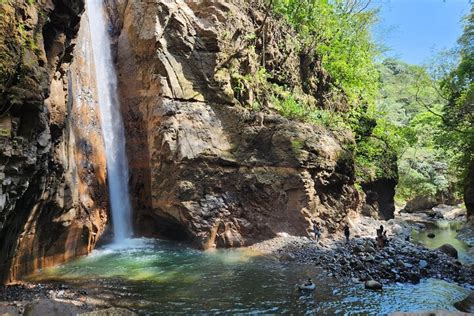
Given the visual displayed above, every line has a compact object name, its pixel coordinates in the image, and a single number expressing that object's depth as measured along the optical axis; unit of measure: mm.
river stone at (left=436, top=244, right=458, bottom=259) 16141
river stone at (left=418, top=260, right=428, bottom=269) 13438
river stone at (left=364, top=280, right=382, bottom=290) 11219
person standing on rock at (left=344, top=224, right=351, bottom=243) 17419
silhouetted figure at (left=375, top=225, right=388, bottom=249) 16047
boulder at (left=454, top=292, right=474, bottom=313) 9262
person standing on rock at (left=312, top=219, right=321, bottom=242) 17000
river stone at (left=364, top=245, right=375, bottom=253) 15153
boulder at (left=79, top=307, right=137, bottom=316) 8680
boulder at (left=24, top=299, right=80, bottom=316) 7898
